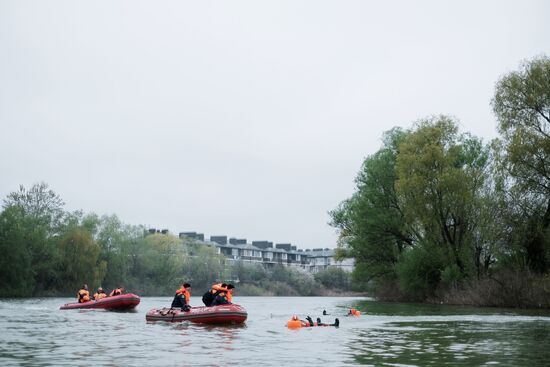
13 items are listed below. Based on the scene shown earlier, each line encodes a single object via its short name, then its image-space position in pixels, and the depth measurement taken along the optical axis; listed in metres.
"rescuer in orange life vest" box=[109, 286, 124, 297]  40.41
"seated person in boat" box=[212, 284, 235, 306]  27.53
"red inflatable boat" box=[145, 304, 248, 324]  26.55
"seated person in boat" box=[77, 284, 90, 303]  40.28
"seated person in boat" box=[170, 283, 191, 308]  28.95
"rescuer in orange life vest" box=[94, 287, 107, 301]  39.76
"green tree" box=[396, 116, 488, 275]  43.94
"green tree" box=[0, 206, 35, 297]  67.12
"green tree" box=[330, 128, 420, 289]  51.50
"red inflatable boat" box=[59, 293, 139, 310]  39.00
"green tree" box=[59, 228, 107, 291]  74.06
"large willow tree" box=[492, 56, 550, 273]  36.56
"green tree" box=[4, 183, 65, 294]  71.88
